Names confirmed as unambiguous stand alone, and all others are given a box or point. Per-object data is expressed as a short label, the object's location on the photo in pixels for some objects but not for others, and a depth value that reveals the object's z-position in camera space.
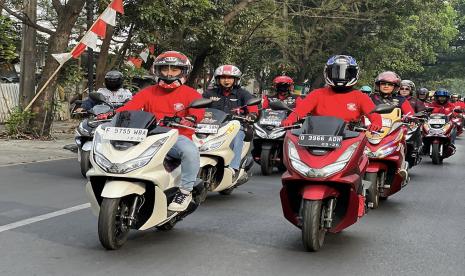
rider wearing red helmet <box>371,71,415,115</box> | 9.82
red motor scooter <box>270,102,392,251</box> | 5.65
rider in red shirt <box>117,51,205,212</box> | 6.57
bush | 17.11
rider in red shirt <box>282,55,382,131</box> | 6.74
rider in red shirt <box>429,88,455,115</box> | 16.23
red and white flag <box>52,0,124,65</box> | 15.80
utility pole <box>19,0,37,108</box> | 18.14
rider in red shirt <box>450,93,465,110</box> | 24.67
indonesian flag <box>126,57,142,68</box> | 22.35
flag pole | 16.55
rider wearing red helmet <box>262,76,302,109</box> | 13.09
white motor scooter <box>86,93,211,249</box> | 5.38
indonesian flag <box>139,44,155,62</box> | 20.51
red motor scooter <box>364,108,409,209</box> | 8.40
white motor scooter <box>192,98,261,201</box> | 8.32
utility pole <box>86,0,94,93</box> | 17.69
